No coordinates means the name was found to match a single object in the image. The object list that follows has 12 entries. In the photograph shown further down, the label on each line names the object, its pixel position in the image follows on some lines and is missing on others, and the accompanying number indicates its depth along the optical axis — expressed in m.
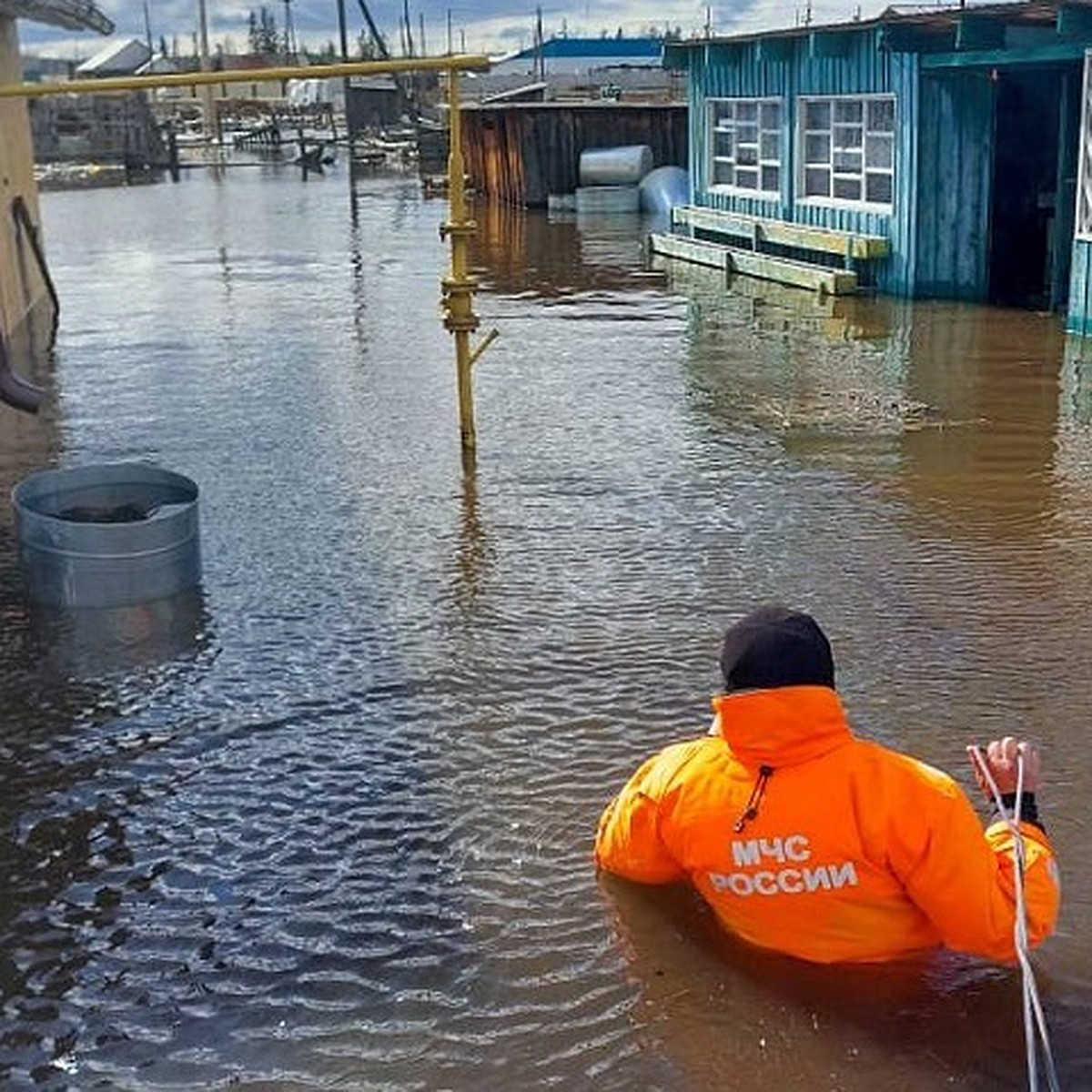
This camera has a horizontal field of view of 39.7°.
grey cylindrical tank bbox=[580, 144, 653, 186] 32.56
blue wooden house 15.09
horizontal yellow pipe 8.07
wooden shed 34.00
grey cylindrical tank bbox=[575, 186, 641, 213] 31.86
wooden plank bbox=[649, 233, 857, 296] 17.45
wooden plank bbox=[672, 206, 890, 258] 17.47
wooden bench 17.50
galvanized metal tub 6.95
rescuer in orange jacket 3.57
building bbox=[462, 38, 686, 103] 44.03
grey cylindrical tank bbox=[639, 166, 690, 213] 30.78
